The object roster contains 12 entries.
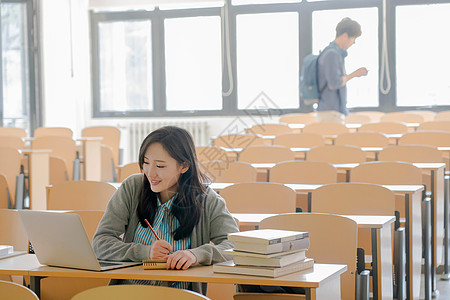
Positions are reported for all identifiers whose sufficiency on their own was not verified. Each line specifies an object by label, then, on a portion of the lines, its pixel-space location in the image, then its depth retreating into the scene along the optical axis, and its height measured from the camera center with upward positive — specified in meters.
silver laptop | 2.22 -0.39
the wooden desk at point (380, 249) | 2.96 -0.58
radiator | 11.27 -0.15
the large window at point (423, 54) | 10.59 +0.94
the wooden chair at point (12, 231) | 3.26 -0.51
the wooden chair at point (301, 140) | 6.77 -0.22
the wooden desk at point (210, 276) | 2.04 -0.49
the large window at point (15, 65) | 9.59 +0.83
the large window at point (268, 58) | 11.10 +0.99
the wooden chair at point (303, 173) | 4.68 -0.38
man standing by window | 6.96 +0.45
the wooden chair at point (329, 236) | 2.88 -0.50
